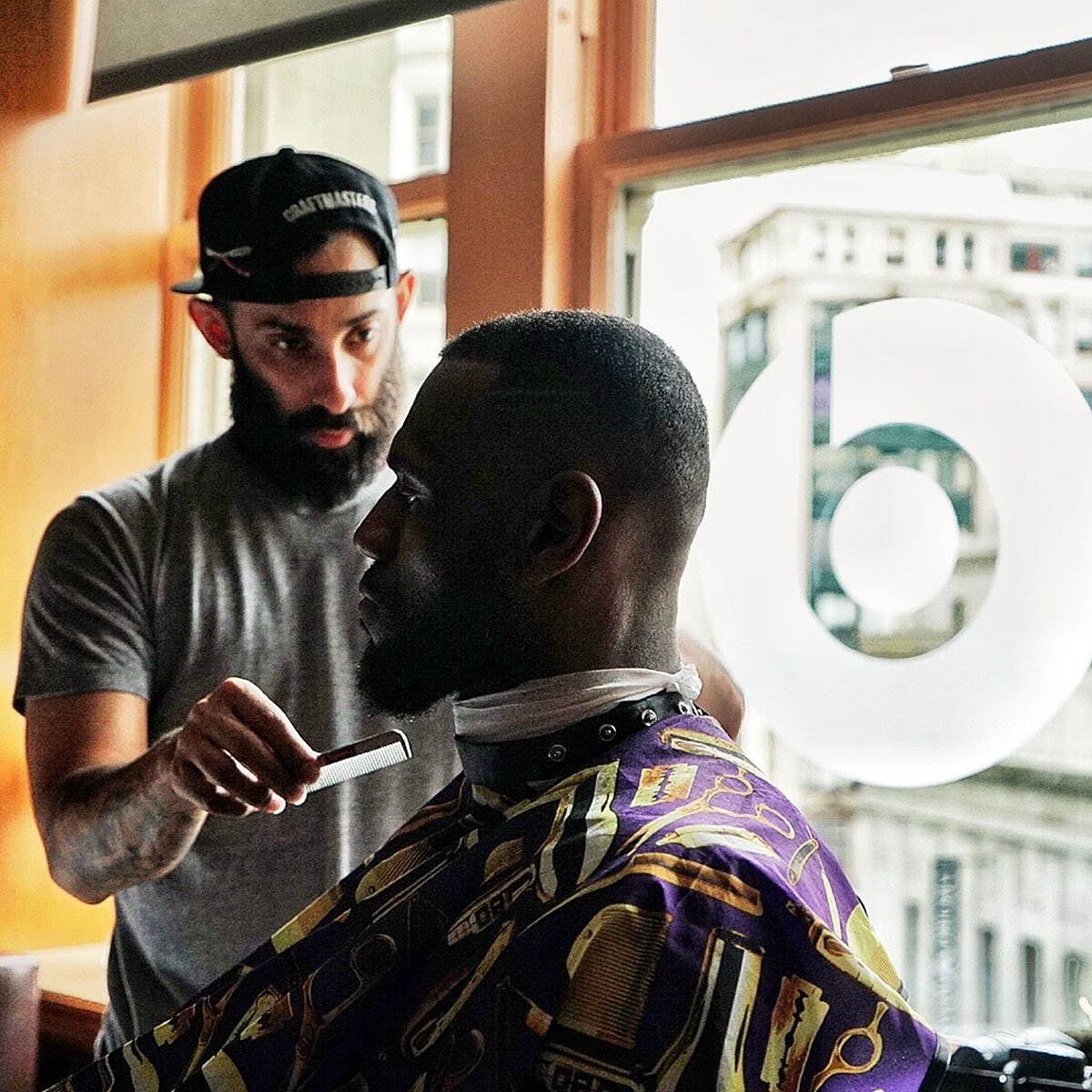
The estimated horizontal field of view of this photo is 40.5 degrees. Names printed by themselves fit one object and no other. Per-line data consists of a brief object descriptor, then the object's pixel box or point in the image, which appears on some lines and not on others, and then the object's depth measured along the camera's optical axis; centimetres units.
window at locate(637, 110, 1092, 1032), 185
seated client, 93
